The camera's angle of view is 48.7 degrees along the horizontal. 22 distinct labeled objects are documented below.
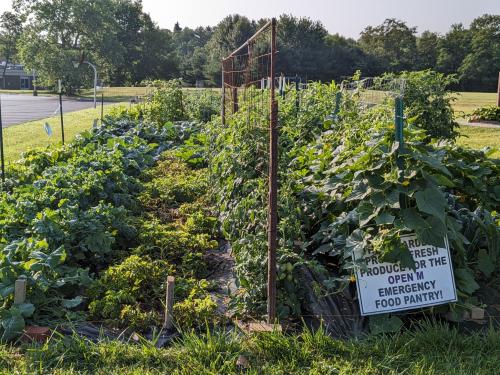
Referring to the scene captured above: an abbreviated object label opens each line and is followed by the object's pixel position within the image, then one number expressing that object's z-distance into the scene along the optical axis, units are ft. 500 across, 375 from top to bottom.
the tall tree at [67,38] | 151.23
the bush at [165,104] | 40.55
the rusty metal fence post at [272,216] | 10.64
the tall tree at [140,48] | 207.82
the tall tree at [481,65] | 174.60
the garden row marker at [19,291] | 10.34
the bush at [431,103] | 31.60
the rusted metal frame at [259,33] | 11.98
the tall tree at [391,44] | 187.21
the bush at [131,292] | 11.21
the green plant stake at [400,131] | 11.16
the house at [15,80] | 252.21
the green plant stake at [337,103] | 20.43
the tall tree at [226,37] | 168.01
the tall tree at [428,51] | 190.08
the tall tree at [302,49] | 168.86
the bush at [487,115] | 52.42
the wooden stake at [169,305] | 10.74
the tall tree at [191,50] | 198.53
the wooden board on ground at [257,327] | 10.34
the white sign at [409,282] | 11.03
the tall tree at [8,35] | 238.07
